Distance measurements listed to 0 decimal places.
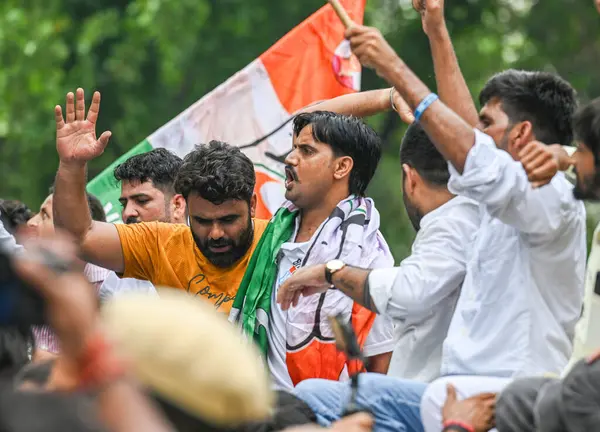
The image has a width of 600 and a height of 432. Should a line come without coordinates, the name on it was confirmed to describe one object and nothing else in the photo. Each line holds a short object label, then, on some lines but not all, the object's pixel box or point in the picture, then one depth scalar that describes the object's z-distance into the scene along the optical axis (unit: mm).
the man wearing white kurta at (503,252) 9273
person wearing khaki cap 6707
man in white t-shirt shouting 12031
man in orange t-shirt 12586
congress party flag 16703
